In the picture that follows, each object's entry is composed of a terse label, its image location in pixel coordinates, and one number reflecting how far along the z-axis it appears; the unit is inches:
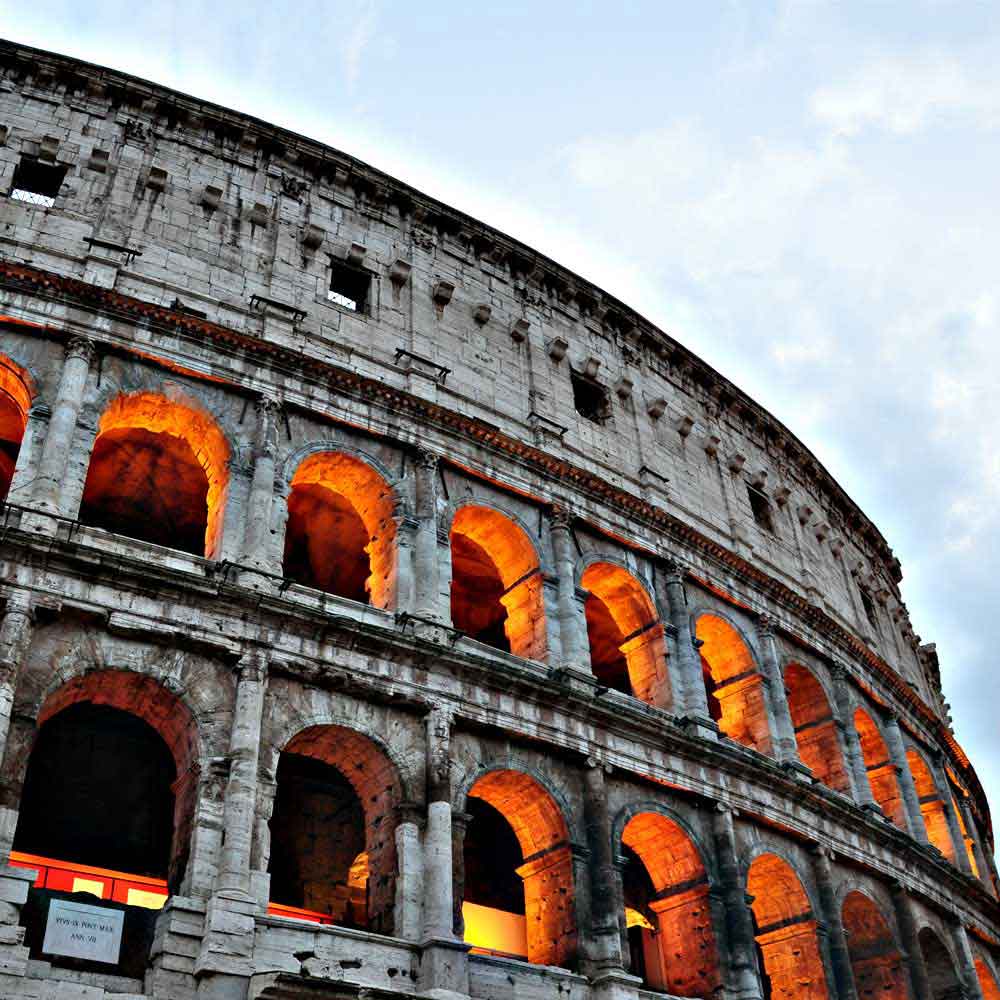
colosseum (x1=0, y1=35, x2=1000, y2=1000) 523.8
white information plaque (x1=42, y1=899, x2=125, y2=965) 458.3
